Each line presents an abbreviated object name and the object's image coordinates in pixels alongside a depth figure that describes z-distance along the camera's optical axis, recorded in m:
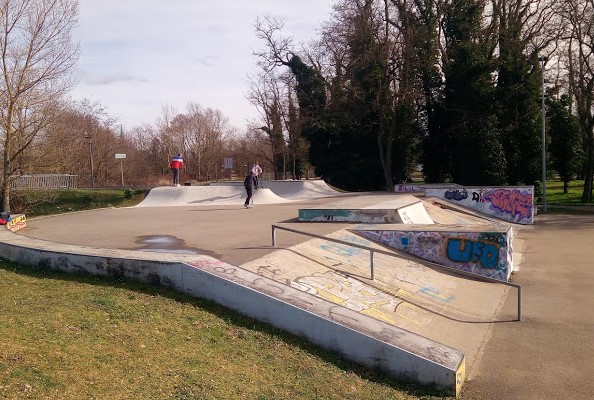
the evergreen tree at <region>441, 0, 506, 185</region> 31.97
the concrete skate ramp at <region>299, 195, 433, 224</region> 15.03
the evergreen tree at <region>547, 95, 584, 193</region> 38.59
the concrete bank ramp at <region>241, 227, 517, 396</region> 8.02
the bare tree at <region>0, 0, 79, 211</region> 20.25
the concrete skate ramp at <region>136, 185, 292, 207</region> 22.88
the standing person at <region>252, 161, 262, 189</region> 21.90
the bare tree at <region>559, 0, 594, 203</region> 29.95
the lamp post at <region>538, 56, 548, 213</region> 27.53
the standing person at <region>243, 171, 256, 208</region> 18.88
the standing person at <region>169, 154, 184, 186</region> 22.77
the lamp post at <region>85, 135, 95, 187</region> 33.19
